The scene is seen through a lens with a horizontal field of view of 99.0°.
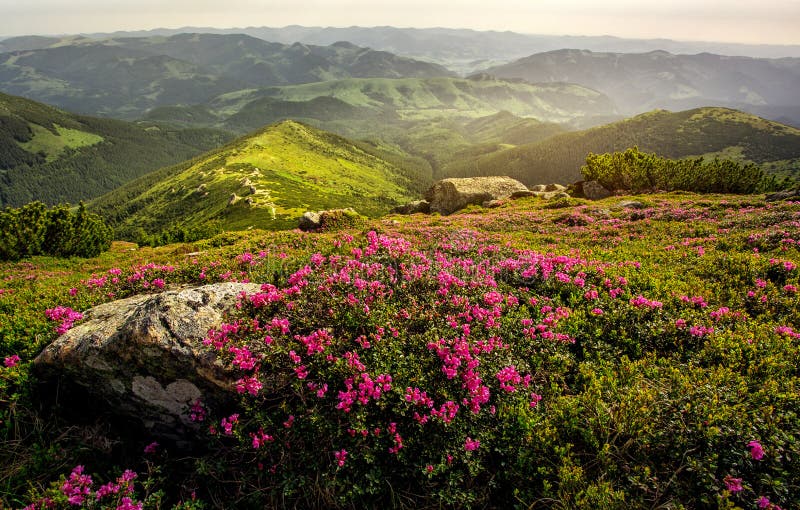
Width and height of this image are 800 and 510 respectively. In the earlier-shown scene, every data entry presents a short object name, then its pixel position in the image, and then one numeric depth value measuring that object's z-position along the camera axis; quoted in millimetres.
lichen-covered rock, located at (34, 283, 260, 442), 6762
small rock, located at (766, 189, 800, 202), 28131
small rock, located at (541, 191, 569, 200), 55094
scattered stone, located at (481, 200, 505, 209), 53094
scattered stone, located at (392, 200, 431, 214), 64619
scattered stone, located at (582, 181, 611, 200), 61062
